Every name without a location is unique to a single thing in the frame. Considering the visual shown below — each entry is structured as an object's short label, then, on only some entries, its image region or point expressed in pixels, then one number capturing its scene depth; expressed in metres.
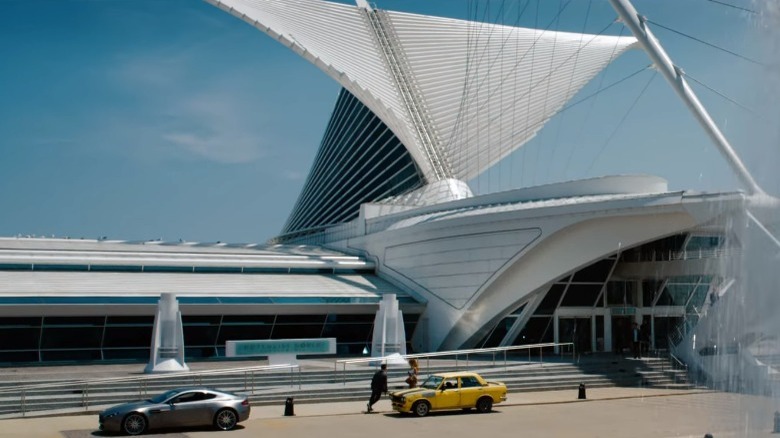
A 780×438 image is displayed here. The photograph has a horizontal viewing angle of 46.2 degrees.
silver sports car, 21.23
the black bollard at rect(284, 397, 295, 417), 24.73
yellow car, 24.75
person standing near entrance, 36.94
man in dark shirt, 25.64
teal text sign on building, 33.25
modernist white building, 36.84
